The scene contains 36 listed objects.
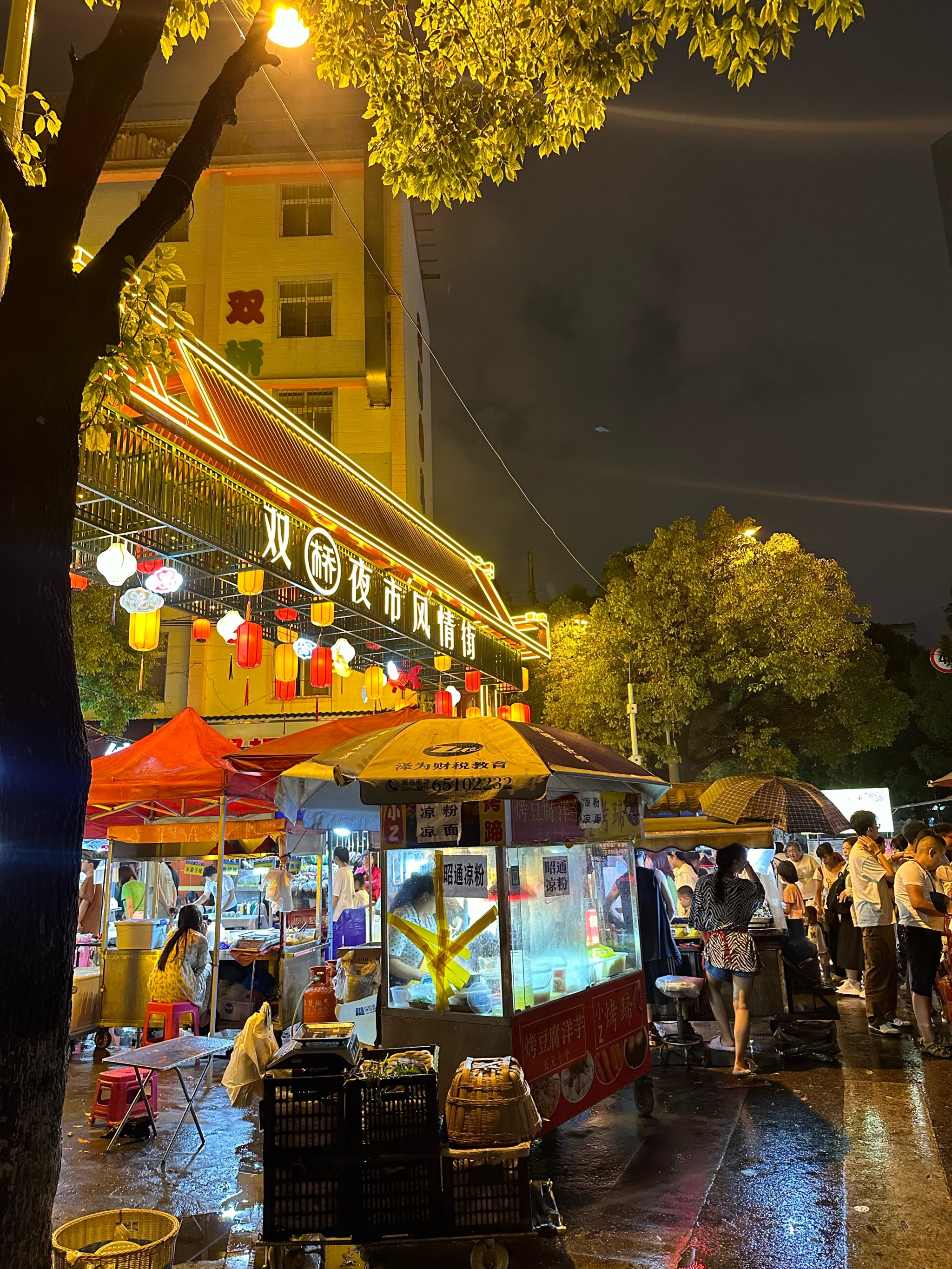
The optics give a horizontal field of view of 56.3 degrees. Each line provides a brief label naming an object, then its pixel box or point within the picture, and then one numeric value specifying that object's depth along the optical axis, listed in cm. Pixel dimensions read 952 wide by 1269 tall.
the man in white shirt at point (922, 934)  919
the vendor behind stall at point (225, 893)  1521
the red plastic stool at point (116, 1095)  735
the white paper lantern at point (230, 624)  1247
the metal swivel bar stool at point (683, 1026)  902
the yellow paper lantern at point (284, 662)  1423
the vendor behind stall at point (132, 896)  1574
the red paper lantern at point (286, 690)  1573
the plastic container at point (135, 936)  1123
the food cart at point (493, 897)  611
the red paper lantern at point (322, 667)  1495
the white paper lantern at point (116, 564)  899
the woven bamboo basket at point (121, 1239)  359
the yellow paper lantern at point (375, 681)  1662
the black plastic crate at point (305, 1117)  465
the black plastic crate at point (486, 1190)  461
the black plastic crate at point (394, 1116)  468
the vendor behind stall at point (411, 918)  668
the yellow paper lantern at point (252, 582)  1119
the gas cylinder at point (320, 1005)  707
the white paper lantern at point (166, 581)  1016
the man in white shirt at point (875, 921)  974
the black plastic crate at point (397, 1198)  460
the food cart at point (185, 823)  1015
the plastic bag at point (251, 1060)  642
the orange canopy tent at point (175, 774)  1007
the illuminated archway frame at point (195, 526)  889
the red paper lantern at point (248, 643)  1216
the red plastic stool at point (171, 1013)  917
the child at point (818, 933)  1434
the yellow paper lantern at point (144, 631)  1029
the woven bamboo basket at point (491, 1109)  478
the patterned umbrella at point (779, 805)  1087
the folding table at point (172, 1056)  650
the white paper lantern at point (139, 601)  990
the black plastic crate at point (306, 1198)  458
